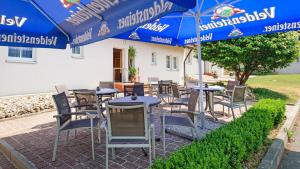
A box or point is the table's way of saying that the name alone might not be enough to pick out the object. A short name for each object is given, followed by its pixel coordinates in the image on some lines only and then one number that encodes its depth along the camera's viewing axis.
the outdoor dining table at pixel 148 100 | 4.08
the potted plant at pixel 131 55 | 13.64
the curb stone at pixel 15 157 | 3.70
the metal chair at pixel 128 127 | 3.24
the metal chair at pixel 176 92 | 7.25
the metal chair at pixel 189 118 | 4.09
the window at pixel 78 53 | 10.42
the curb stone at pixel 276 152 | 3.61
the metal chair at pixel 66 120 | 3.95
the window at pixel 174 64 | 18.49
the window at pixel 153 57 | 16.04
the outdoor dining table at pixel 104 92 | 5.87
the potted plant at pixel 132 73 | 13.41
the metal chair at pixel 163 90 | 8.64
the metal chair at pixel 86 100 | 5.35
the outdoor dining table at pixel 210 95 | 6.45
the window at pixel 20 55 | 8.16
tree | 11.30
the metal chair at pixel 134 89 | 6.57
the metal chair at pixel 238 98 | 6.21
